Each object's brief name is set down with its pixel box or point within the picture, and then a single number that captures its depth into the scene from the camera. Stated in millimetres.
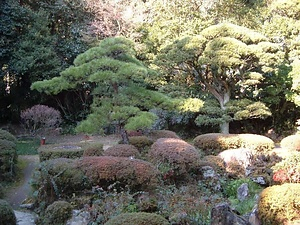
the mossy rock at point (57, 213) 4660
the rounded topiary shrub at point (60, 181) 5328
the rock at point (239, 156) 8258
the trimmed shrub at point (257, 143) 9268
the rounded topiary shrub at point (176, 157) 6770
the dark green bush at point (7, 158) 7805
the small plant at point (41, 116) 12000
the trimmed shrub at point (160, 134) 9844
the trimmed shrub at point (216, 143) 9547
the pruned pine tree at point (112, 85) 7781
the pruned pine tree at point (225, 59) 11484
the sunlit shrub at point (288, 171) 6148
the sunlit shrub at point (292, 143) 9445
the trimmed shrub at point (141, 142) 8805
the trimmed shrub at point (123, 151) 7281
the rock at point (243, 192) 6384
